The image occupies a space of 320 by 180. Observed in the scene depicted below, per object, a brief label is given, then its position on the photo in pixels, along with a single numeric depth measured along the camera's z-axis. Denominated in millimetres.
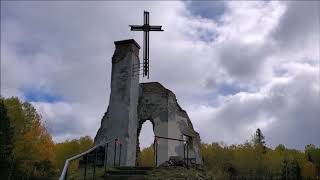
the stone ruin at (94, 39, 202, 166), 13693
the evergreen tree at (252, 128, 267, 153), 49348
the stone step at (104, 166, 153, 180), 9323
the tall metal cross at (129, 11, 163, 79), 14773
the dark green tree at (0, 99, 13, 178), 25295
